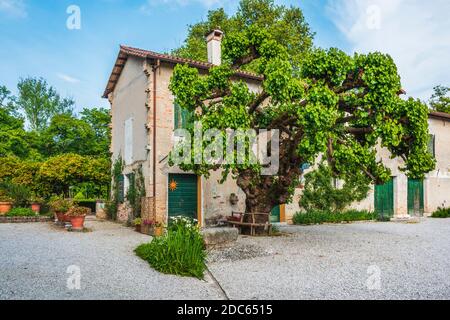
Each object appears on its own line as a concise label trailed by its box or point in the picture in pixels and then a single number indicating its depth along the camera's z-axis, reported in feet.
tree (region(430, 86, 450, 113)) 94.71
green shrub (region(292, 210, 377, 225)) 49.42
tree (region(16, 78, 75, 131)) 115.75
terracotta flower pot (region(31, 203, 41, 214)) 53.06
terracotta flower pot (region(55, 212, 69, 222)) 42.26
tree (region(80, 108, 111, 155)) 90.53
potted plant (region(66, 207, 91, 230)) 39.78
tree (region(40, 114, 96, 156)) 85.15
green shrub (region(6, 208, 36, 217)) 47.04
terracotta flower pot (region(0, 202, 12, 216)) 47.11
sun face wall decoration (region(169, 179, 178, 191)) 42.24
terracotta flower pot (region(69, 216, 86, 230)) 39.78
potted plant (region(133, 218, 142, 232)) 40.35
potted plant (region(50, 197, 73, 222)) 43.14
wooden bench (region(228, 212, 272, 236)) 35.83
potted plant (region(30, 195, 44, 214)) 53.12
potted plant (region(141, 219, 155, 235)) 37.85
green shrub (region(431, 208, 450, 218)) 60.64
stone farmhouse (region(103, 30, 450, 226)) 41.96
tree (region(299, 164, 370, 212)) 51.96
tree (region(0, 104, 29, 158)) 82.79
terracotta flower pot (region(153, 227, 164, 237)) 36.06
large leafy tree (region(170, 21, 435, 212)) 27.48
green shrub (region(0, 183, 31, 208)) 50.85
